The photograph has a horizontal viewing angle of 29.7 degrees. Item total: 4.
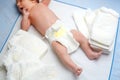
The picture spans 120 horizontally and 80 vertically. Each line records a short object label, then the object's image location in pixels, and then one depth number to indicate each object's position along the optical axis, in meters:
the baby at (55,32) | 1.34
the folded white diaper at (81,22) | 1.48
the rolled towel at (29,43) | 1.37
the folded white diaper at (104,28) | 1.36
